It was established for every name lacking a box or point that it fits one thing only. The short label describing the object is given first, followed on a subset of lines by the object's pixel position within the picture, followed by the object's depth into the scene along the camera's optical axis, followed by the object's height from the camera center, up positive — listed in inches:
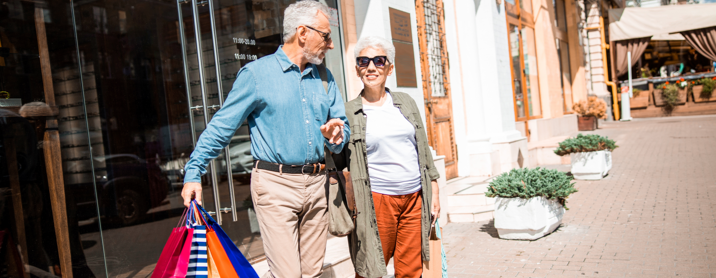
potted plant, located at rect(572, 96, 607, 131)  665.6 -22.7
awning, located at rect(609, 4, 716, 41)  827.4 +112.0
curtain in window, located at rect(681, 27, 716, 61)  840.3 +69.9
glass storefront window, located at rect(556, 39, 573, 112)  695.1 +33.3
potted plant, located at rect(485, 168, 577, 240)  208.4 -41.1
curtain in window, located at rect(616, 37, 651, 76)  897.5 +70.8
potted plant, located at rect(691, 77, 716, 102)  796.6 -8.9
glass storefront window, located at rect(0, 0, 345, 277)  136.9 +7.2
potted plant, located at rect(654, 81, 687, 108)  829.2 -12.2
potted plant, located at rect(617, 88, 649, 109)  876.0 -15.5
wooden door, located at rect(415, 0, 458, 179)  319.9 +19.6
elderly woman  122.2 -14.7
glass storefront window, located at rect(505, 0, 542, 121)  473.7 +39.8
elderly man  96.0 -2.2
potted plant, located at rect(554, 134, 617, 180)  354.9 -41.1
